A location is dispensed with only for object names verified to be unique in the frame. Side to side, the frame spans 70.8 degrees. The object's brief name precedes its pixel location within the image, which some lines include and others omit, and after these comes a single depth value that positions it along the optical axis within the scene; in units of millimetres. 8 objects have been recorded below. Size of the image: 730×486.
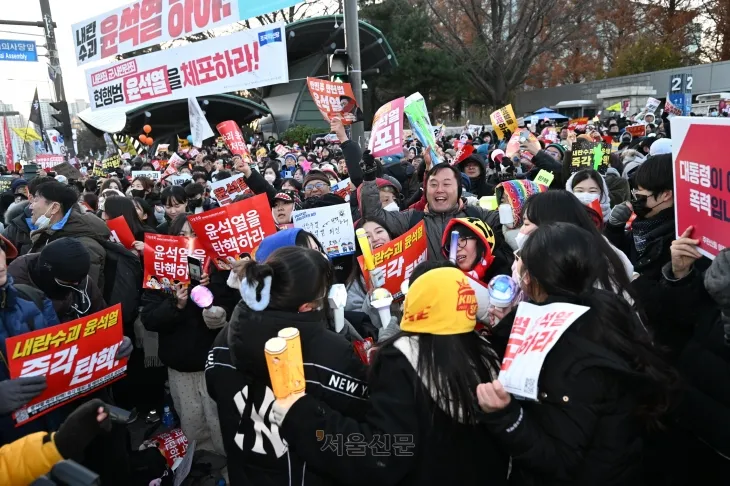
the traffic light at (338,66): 6984
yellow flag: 18000
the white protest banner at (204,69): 7328
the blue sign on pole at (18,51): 12367
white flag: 8359
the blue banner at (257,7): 7473
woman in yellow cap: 1694
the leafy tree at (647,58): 32719
